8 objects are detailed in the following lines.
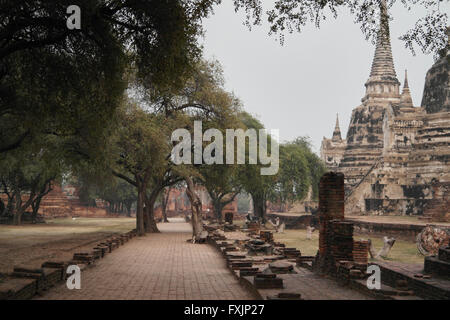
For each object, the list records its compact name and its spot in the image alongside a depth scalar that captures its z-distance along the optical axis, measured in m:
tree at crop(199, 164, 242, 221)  25.59
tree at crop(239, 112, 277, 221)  29.50
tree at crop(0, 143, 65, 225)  25.33
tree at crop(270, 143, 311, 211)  35.28
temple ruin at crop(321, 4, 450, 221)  34.19
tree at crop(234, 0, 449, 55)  9.59
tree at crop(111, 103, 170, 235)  22.33
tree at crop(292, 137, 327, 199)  38.53
